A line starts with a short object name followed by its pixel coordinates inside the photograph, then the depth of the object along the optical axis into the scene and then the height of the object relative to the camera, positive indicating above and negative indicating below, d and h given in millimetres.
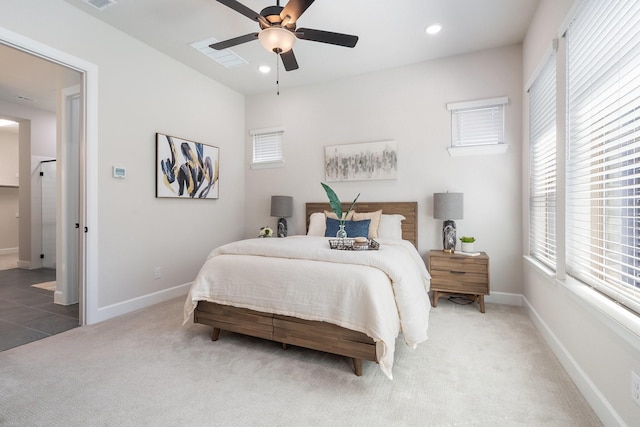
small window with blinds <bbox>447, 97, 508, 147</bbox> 3514 +1083
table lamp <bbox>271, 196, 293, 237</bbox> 4383 +50
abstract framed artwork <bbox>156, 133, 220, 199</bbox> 3602 +568
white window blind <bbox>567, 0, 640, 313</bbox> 1443 +378
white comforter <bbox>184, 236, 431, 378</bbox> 1930 -552
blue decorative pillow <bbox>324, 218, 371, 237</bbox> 3461 -197
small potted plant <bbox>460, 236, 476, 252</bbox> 3386 -374
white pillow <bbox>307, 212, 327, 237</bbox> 3902 -181
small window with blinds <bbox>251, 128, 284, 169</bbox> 4764 +1039
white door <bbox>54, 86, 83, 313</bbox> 3346 +136
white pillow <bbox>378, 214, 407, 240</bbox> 3581 -193
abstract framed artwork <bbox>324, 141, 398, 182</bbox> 3992 +700
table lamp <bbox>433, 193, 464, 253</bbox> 3402 -10
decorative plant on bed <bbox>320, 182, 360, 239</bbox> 2744 +78
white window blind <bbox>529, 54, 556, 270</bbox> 2533 +430
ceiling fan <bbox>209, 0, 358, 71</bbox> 2160 +1438
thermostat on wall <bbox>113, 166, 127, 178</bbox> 3127 +423
